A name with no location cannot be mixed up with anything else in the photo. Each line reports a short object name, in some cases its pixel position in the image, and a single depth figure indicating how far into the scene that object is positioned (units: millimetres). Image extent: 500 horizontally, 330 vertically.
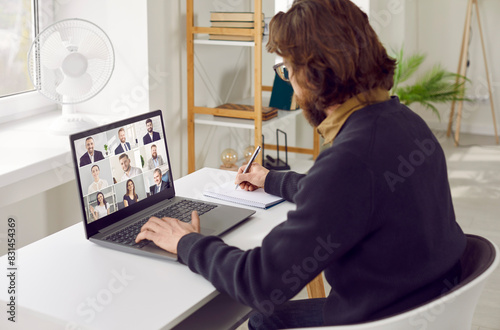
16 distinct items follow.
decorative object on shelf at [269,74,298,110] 3605
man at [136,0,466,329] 1139
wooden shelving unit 3072
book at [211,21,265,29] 3104
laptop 1461
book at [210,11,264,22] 3084
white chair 1040
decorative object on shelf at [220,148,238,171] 3371
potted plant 4746
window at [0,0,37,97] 2678
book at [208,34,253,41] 3160
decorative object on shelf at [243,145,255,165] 3443
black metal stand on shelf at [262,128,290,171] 3664
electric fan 2510
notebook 1777
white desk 1182
